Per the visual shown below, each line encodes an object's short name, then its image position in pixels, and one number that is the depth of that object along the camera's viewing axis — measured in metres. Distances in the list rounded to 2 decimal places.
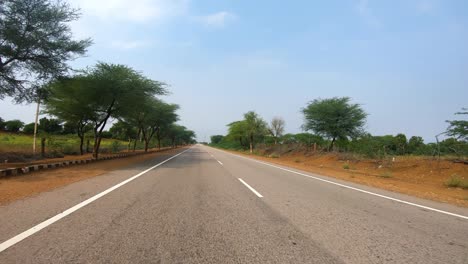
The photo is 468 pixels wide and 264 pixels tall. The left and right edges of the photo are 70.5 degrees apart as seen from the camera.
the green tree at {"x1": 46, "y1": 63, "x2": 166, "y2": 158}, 24.03
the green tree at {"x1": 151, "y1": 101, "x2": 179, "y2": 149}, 48.50
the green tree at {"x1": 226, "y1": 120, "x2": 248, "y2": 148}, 70.38
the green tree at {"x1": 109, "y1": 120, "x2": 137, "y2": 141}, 66.38
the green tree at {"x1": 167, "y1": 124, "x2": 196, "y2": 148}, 84.04
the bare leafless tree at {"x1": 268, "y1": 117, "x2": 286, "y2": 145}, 70.25
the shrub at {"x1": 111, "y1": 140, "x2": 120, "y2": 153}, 41.19
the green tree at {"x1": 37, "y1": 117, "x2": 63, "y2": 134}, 69.68
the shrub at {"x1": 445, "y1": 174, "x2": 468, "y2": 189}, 14.88
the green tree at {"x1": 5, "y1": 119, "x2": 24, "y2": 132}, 71.67
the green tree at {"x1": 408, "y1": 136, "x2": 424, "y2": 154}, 39.83
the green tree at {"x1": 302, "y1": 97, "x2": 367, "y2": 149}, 35.28
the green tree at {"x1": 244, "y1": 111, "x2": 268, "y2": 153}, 64.19
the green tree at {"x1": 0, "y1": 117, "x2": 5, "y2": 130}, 70.88
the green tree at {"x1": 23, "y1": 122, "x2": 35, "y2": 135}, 71.38
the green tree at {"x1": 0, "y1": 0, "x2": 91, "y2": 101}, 16.12
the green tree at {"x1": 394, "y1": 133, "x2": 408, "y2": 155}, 34.09
